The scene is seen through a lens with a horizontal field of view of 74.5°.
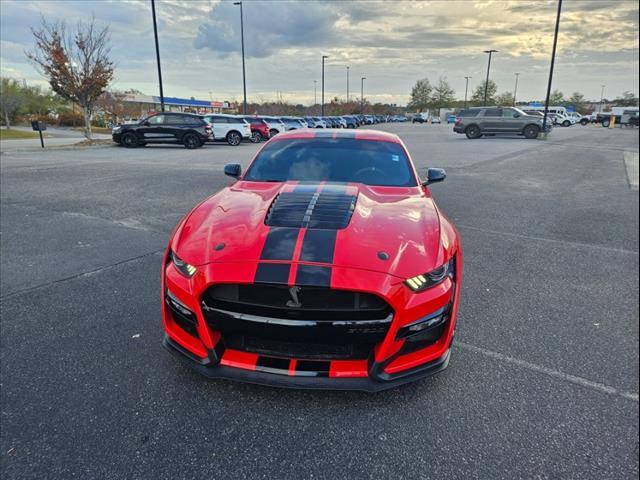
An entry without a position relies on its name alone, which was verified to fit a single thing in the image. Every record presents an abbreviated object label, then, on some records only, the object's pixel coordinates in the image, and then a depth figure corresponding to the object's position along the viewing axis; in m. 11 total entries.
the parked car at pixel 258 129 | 27.33
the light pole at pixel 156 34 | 23.25
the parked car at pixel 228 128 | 24.16
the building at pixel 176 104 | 64.69
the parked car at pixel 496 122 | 26.73
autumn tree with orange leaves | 22.20
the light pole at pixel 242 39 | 34.78
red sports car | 2.15
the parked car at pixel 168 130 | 20.41
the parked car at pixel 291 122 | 30.30
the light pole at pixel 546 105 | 24.99
